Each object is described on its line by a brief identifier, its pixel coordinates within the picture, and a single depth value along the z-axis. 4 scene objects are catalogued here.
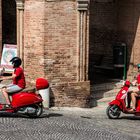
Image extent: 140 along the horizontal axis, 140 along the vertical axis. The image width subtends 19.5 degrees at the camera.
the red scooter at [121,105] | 11.03
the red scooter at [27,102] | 10.15
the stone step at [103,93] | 13.28
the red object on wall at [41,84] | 10.23
